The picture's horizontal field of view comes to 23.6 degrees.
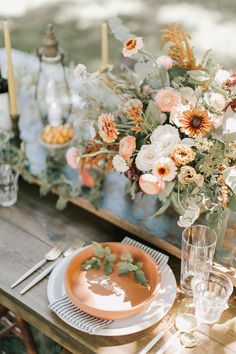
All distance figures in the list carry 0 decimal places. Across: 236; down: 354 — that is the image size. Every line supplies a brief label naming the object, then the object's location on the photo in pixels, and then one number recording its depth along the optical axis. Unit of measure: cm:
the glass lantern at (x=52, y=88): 191
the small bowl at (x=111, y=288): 137
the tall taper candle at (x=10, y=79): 173
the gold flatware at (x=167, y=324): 132
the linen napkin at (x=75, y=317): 135
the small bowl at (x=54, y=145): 192
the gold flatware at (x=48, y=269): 149
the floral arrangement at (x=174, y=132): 133
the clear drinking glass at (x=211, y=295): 138
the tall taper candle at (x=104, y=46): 177
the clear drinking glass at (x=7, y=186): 179
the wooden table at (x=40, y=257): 134
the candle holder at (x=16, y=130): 192
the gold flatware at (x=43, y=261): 152
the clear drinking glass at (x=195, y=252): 143
